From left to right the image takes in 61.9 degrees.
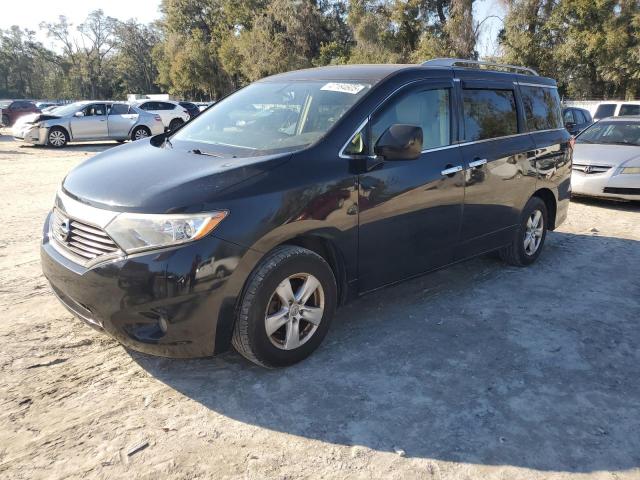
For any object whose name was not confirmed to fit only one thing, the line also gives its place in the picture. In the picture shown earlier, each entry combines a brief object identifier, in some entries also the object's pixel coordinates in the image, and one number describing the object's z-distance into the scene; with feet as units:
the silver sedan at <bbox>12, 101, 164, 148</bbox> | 56.80
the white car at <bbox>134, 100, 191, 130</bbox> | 69.26
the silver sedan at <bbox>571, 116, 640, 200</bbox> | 26.99
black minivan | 9.34
